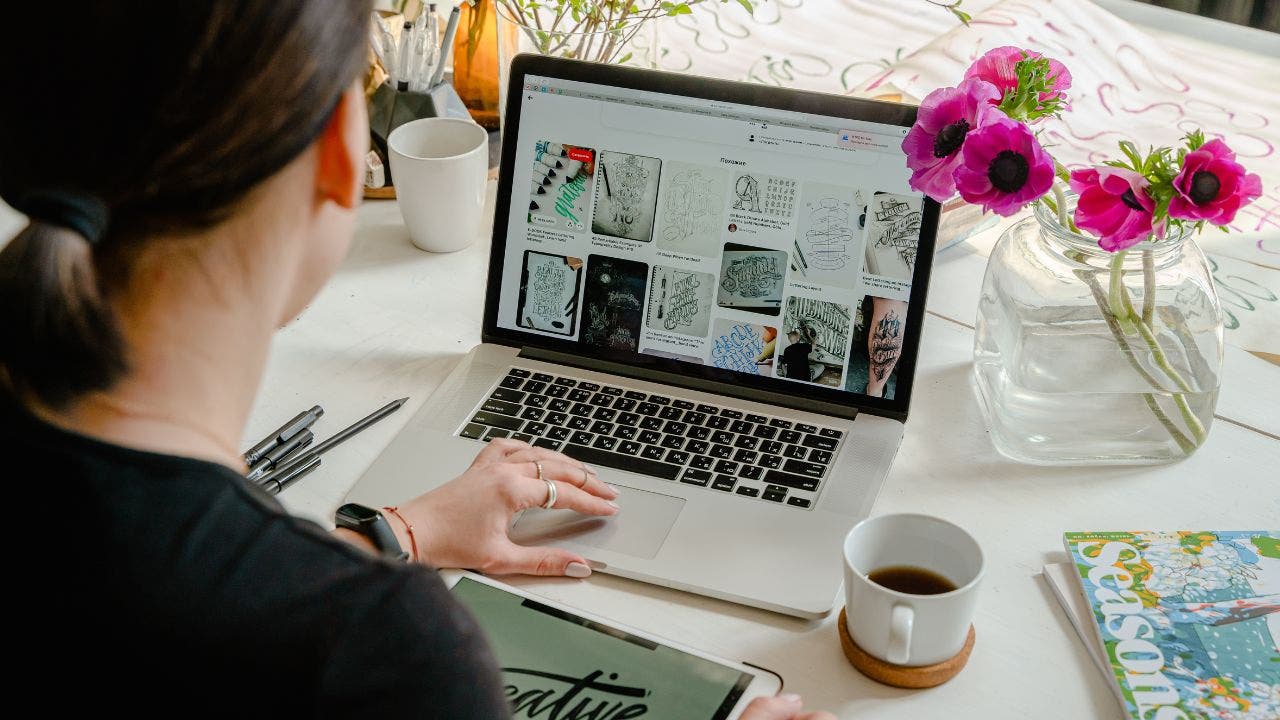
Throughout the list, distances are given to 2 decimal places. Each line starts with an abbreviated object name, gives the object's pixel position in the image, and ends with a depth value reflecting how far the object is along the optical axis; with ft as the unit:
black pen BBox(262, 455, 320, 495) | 3.13
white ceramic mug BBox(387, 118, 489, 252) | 4.14
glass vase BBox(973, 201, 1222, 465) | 3.04
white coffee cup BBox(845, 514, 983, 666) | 2.44
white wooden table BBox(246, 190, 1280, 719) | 2.60
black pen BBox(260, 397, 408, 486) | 3.20
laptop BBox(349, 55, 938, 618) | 3.18
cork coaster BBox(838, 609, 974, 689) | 2.53
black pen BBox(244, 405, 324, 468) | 3.23
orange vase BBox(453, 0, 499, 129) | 4.81
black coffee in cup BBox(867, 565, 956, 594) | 2.60
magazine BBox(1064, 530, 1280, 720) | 2.48
